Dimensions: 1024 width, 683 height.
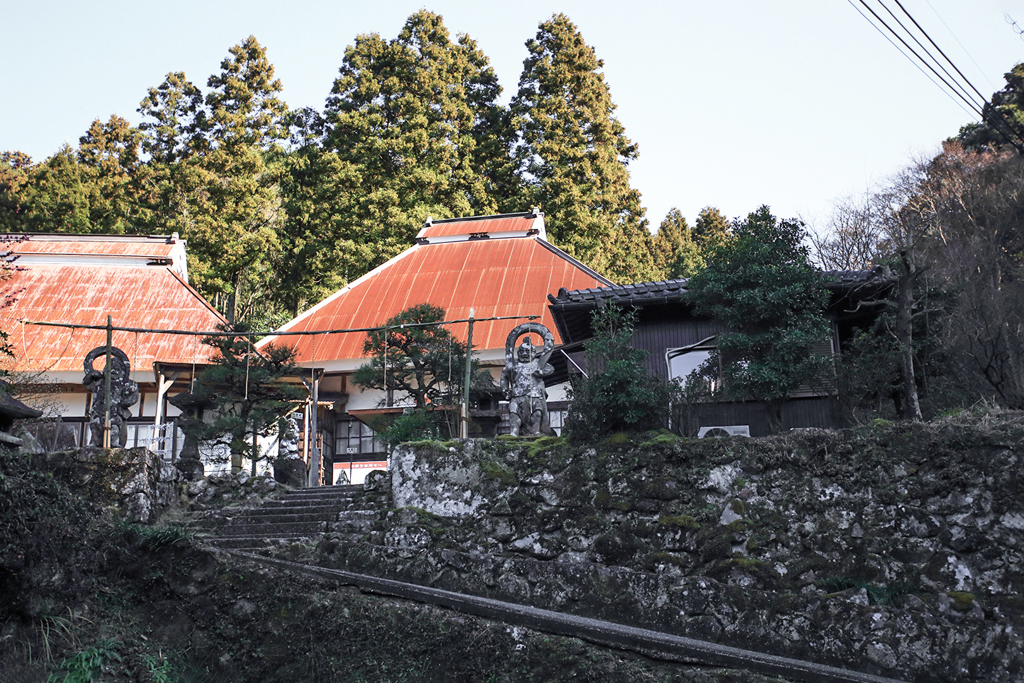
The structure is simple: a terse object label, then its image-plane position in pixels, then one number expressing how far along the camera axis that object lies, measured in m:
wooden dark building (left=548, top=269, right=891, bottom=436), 13.24
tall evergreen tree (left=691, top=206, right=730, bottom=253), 38.12
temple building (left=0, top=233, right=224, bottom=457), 21.48
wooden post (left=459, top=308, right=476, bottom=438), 13.91
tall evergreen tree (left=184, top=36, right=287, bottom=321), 30.17
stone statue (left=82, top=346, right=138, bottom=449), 14.29
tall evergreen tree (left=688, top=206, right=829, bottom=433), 12.14
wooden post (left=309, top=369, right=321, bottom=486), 16.20
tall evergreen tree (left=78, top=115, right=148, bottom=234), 31.62
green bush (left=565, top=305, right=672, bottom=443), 11.39
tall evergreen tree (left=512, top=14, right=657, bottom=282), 30.67
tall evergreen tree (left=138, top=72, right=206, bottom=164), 33.12
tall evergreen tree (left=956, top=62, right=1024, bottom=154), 28.52
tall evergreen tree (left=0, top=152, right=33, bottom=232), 30.94
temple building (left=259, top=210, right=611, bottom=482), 21.84
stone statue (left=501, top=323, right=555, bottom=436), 13.61
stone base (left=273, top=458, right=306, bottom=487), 16.98
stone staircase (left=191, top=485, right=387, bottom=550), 11.97
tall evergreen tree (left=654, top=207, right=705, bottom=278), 31.56
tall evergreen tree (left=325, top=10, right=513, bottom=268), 30.28
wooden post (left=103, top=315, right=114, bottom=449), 14.02
